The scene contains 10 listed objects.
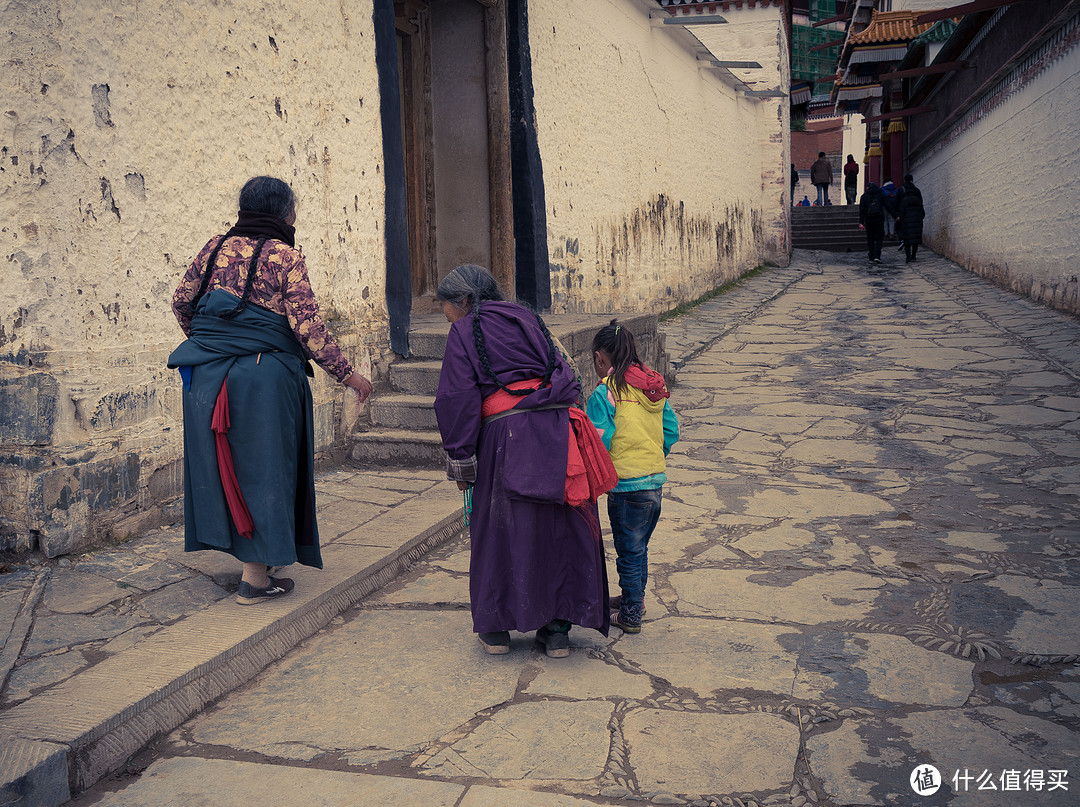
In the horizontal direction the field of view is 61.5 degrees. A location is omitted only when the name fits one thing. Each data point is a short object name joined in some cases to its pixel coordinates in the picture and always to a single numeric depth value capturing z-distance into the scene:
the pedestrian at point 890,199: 18.17
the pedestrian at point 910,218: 17.27
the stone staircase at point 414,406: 5.39
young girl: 3.10
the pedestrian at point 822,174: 26.08
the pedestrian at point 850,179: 29.08
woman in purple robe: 2.86
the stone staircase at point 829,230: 21.48
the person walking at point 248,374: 3.03
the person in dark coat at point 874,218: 17.42
